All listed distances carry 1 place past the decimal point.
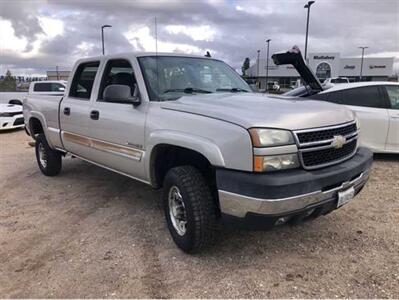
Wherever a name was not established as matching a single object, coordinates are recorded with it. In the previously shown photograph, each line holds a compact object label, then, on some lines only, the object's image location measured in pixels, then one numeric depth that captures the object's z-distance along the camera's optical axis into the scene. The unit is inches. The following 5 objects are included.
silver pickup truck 121.3
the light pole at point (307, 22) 1155.9
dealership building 2792.8
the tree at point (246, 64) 3550.7
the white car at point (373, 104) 288.8
